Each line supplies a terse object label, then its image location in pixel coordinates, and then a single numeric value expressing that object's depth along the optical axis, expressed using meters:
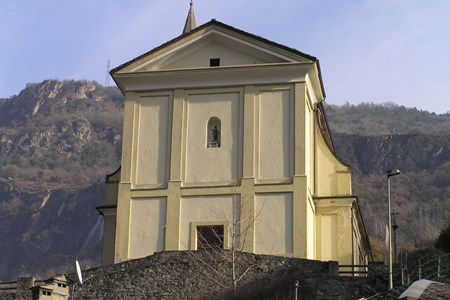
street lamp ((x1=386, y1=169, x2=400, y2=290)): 34.38
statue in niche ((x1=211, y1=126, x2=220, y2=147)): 43.22
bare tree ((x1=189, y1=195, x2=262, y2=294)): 37.34
